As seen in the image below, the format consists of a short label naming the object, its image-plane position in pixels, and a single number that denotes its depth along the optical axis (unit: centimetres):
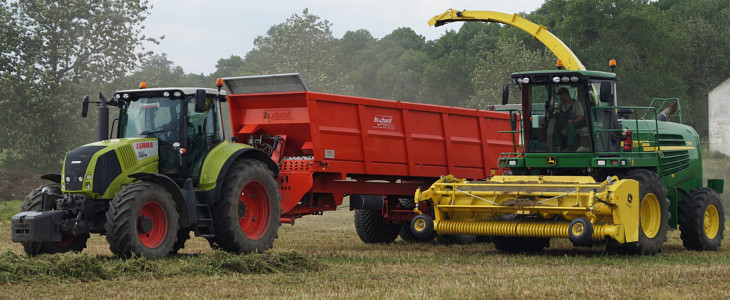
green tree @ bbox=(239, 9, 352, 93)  6272
